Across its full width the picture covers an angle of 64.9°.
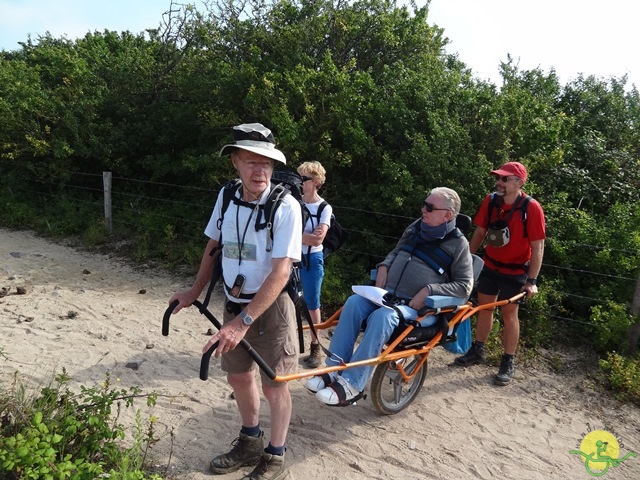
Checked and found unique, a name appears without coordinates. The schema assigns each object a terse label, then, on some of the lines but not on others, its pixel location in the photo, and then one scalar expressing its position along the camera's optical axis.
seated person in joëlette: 3.41
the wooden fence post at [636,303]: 5.25
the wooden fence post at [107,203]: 8.94
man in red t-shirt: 4.30
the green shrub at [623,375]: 4.54
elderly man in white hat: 2.62
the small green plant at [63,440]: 2.57
